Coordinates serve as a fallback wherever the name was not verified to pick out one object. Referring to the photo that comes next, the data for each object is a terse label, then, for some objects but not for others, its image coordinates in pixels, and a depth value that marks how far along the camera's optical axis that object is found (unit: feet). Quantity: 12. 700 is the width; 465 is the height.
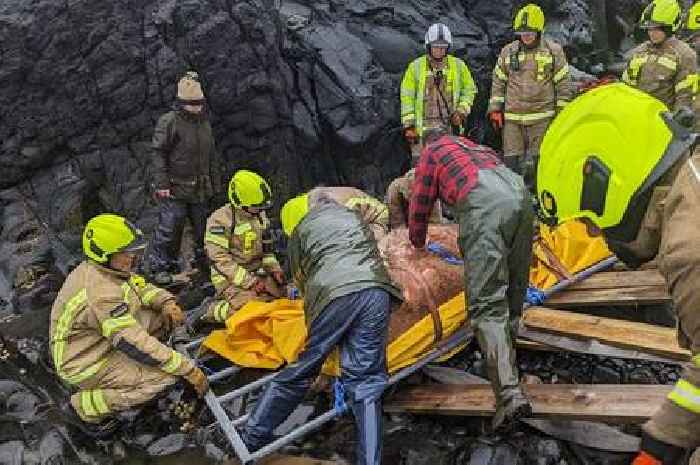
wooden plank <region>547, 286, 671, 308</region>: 16.47
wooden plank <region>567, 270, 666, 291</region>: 16.88
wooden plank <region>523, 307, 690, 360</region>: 14.52
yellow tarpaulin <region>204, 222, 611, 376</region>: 14.65
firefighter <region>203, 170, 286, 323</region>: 17.94
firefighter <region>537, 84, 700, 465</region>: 6.71
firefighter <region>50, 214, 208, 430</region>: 14.01
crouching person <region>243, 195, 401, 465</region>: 12.59
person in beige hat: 21.49
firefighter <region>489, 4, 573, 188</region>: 24.04
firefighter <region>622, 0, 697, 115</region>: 22.43
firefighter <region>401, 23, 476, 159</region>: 24.44
